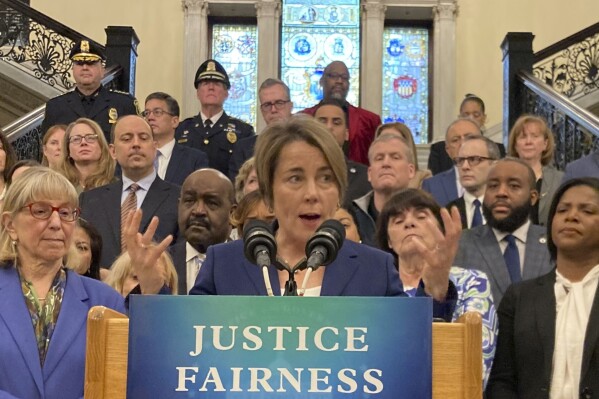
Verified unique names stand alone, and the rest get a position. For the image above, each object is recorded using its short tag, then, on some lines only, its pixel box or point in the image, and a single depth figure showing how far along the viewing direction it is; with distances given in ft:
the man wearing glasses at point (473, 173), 23.12
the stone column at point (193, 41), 48.62
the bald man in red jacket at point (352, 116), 31.42
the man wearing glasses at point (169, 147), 26.50
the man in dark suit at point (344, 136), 26.03
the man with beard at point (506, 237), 18.86
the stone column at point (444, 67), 48.80
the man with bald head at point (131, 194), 21.25
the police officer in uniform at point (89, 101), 30.42
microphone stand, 9.22
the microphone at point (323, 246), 9.19
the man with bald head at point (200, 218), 18.08
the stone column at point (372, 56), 49.32
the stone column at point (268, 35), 49.83
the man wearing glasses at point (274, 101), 30.09
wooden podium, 8.86
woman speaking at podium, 10.52
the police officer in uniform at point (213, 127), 30.01
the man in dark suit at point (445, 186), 25.48
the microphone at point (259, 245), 9.30
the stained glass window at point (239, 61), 49.21
